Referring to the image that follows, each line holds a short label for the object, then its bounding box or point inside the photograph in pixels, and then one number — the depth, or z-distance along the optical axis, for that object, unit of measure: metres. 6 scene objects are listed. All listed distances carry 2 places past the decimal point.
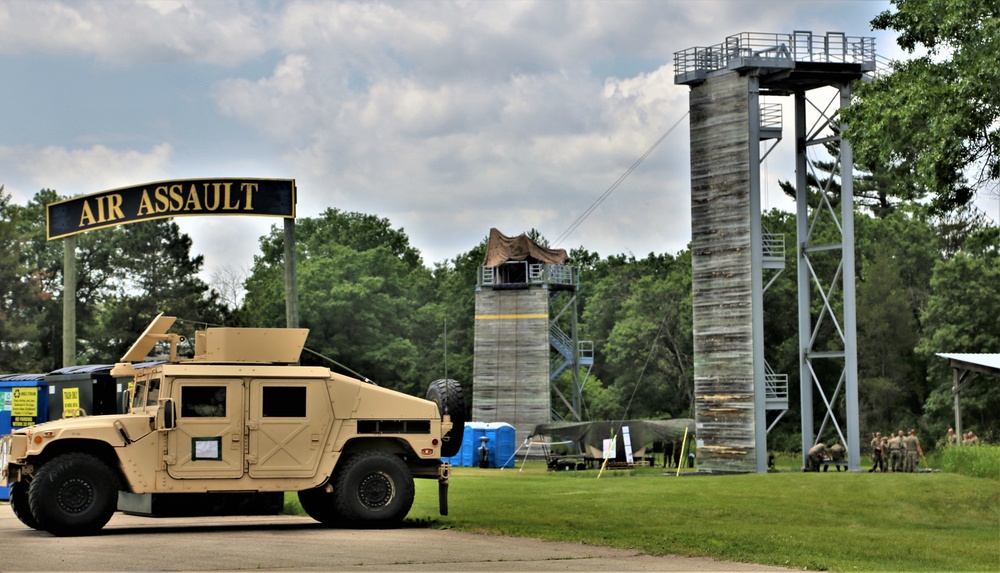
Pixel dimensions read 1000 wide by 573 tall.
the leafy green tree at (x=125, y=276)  86.69
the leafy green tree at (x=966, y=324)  68.56
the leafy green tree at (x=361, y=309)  90.50
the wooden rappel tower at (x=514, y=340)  71.94
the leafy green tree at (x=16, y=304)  80.06
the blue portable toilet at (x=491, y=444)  63.66
